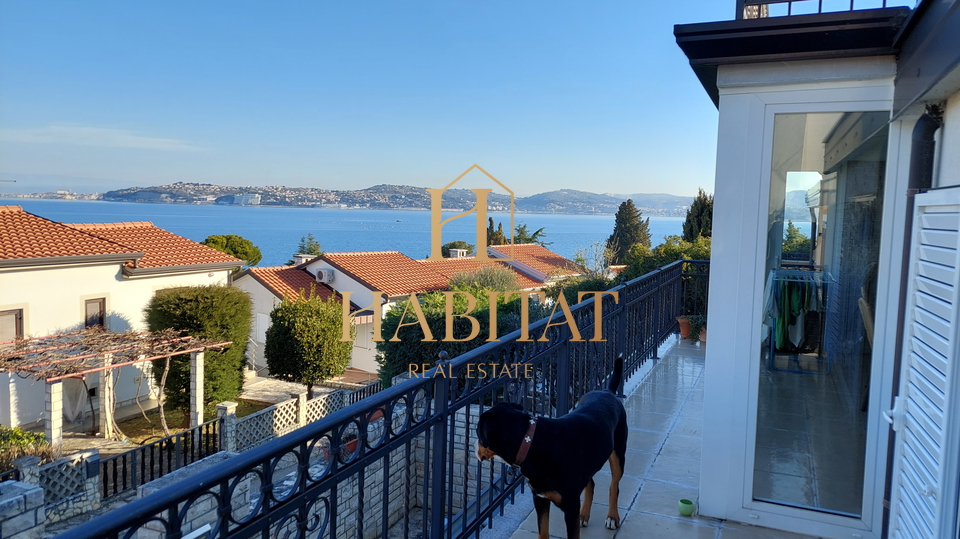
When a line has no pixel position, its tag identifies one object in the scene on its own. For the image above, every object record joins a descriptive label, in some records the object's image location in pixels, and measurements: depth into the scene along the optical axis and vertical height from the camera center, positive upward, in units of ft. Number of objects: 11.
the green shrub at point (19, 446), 31.65 -13.20
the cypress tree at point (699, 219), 48.47 +1.31
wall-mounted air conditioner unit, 76.18 -7.02
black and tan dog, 7.18 -2.84
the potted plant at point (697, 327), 25.95 -4.14
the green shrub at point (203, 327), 46.37 -8.89
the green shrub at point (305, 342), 50.14 -10.46
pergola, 36.32 -9.67
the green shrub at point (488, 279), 53.67 -5.03
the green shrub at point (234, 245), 110.01 -5.22
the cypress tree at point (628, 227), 124.16 +1.12
